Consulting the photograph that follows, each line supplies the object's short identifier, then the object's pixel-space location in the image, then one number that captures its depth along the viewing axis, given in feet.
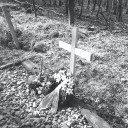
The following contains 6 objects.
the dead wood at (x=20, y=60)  16.76
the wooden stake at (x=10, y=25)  19.87
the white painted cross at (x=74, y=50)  9.32
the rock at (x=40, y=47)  21.04
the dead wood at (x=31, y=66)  14.88
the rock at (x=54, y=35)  25.59
